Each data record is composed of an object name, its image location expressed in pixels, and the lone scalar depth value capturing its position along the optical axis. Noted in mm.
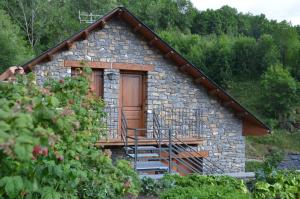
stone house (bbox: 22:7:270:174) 11047
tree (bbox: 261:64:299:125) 25438
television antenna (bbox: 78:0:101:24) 38125
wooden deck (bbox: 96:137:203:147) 10812
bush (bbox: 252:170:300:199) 6855
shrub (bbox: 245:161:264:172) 17789
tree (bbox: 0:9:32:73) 21828
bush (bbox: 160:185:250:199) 5281
